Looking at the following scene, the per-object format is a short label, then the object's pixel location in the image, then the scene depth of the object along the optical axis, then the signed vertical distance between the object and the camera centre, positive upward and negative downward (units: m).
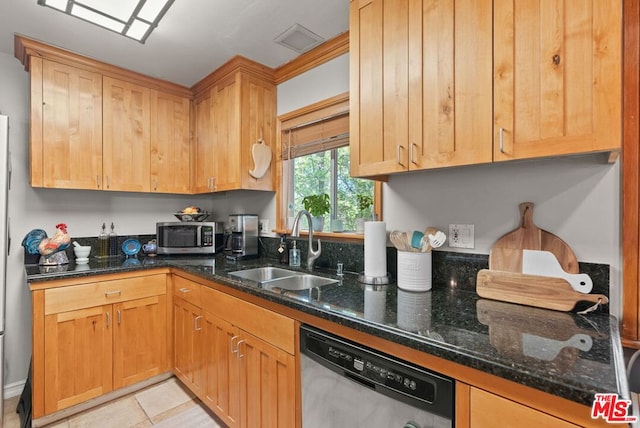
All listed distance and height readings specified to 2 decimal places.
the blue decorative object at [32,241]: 2.19 -0.19
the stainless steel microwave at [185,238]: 2.64 -0.21
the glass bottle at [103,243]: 2.60 -0.25
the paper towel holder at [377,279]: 1.59 -0.34
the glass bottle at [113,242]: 2.68 -0.25
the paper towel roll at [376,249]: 1.62 -0.19
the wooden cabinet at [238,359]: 1.40 -0.77
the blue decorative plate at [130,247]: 2.63 -0.28
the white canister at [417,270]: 1.45 -0.27
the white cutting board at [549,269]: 1.17 -0.23
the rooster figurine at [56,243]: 2.13 -0.20
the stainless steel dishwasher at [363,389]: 0.91 -0.58
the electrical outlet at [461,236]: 1.47 -0.11
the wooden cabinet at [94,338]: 1.87 -0.81
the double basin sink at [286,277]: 1.94 -0.42
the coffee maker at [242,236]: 2.49 -0.19
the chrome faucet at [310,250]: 2.02 -0.24
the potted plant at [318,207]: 2.14 +0.04
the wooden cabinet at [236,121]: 2.38 +0.72
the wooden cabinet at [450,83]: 1.15 +0.50
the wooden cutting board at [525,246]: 1.22 -0.14
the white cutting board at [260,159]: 2.43 +0.42
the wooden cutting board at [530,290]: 1.15 -0.31
